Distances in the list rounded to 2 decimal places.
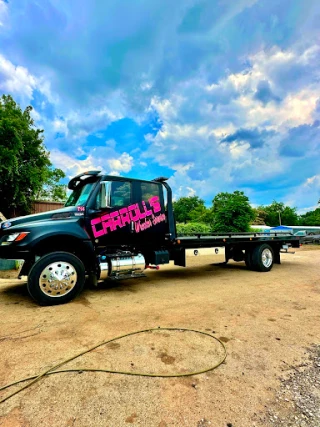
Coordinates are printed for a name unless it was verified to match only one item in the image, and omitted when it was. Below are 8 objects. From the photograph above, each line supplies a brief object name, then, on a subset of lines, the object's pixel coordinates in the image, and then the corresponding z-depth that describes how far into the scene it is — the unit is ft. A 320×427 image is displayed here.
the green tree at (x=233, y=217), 60.59
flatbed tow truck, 14.12
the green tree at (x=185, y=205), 227.40
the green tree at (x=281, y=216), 218.01
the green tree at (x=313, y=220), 184.24
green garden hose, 6.78
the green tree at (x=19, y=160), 40.91
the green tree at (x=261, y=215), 188.67
